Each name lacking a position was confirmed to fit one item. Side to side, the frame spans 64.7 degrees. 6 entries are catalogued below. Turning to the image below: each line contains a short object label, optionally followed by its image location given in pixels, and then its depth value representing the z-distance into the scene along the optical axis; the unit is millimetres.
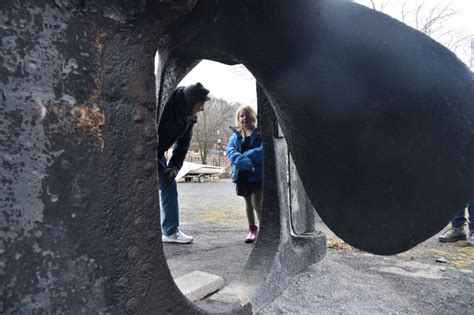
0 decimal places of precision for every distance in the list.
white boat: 24795
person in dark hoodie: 3660
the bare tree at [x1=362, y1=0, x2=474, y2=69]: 15977
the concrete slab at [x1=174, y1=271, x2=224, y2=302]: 2467
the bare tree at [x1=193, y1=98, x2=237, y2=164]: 34875
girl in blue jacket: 4570
